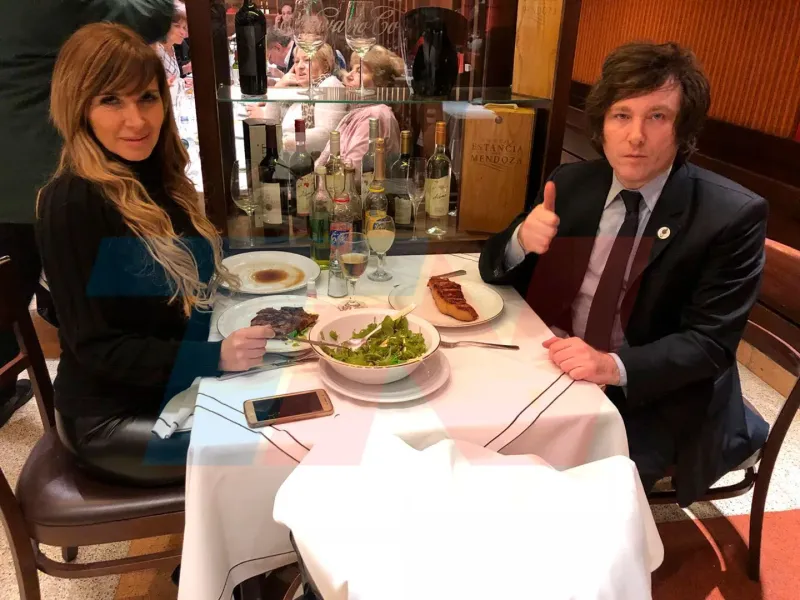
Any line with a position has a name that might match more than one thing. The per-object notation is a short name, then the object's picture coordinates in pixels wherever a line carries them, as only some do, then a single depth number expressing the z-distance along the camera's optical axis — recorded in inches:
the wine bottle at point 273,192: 66.8
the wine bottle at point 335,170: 63.6
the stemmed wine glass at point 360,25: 66.0
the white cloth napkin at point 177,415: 47.0
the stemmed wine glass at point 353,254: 55.2
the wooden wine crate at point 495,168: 69.3
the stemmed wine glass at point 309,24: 65.1
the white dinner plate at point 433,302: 53.7
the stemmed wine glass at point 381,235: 60.3
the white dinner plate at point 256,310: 51.2
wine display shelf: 64.6
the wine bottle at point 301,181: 66.0
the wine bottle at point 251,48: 63.3
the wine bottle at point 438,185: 68.6
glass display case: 65.0
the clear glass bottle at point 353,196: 67.1
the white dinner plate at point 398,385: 43.3
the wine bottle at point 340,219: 56.6
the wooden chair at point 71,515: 47.4
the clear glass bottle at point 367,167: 69.1
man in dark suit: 51.7
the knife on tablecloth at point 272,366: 45.8
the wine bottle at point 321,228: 64.7
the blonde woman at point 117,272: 45.8
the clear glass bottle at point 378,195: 63.6
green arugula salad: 44.8
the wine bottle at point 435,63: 68.3
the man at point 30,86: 71.0
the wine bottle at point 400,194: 70.8
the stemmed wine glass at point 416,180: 70.9
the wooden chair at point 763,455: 56.8
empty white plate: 57.9
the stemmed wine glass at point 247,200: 67.5
